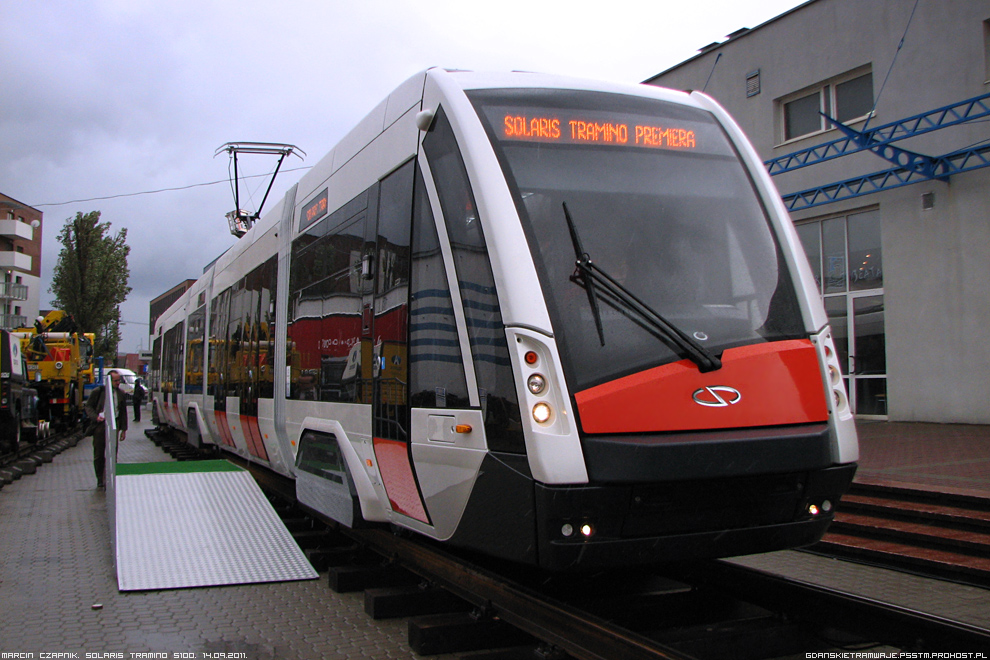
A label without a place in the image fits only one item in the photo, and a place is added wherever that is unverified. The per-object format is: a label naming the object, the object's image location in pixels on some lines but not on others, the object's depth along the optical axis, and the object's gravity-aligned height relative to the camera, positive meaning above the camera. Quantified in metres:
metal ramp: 5.98 -1.22
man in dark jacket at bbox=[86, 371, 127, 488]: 11.80 -0.73
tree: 46.91 +5.58
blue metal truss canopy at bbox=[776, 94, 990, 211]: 12.89 +3.48
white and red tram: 3.73 +0.18
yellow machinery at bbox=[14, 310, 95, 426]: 23.91 +0.22
